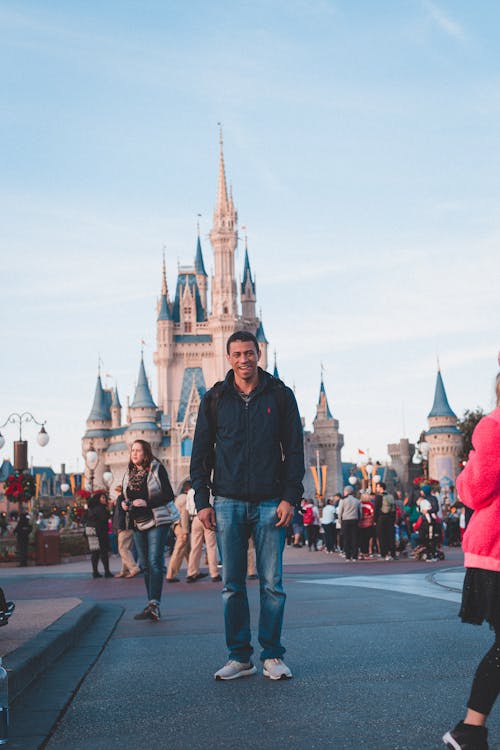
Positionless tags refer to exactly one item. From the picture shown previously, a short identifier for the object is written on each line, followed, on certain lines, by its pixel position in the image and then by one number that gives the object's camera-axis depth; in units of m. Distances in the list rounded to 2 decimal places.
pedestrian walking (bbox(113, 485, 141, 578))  17.27
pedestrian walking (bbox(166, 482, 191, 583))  15.35
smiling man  5.74
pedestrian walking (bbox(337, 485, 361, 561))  20.45
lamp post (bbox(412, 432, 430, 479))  88.00
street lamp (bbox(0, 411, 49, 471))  24.69
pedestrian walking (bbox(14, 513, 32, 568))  23.50
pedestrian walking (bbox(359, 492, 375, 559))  21.73
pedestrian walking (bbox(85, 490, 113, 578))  17.12
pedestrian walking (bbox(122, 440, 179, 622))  8.98
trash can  24.62
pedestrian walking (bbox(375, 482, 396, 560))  20.47
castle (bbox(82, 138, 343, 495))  101.62
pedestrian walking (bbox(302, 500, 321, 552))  29.41
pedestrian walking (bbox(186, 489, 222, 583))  15.46
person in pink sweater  3.60
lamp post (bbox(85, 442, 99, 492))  39.15
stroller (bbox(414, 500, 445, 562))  19.33
